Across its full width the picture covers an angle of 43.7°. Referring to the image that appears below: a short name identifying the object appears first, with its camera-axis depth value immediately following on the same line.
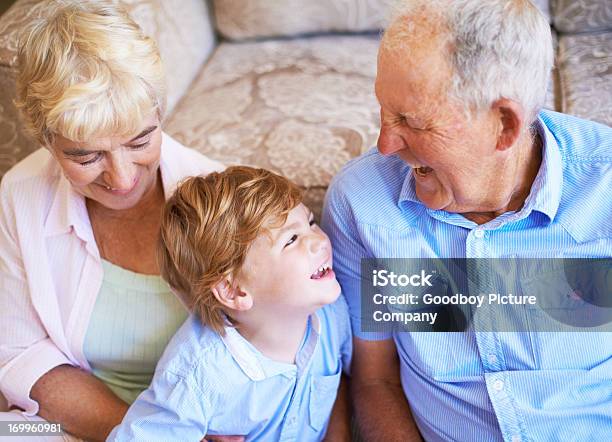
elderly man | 1.20
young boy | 1.48
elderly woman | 1.65
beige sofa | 1.98
